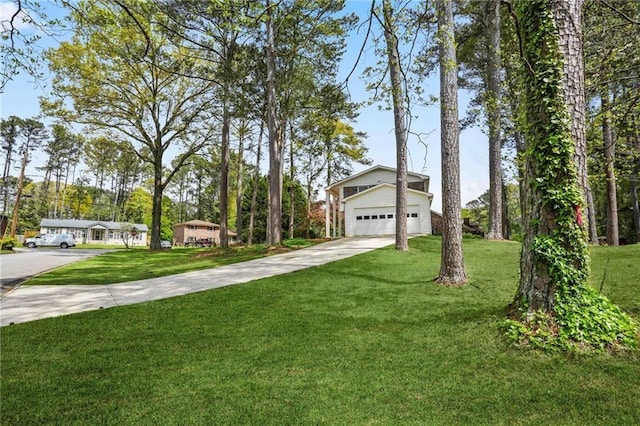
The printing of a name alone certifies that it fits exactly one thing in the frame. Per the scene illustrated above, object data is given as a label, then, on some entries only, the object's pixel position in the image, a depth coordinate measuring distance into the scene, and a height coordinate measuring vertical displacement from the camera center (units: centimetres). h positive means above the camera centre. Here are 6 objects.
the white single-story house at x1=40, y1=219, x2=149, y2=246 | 3844 -15
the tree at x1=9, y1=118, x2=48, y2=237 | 3844 +1148
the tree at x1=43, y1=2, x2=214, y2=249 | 1677 +777
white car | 2786 -106
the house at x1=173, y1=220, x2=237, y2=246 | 4247 -33
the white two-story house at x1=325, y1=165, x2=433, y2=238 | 1930 +120
